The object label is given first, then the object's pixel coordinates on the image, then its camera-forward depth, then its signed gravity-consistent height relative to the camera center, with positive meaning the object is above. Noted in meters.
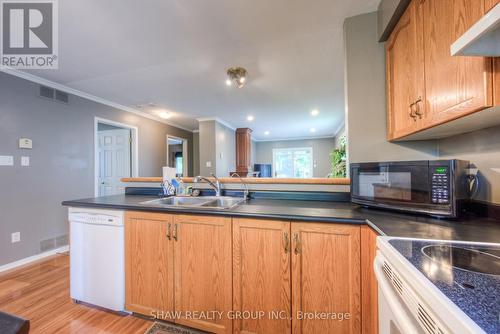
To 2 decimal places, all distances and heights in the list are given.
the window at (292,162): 7.13 +0.22
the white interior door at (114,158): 3.74 +0.24
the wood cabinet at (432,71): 0.74 +0.47
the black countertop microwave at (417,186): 0.97 -0.10
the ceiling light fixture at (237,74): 2.38 +1.14
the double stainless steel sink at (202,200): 1.78 -0.29
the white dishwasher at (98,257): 1.50 -0.67
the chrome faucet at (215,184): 1.90 -0.14
